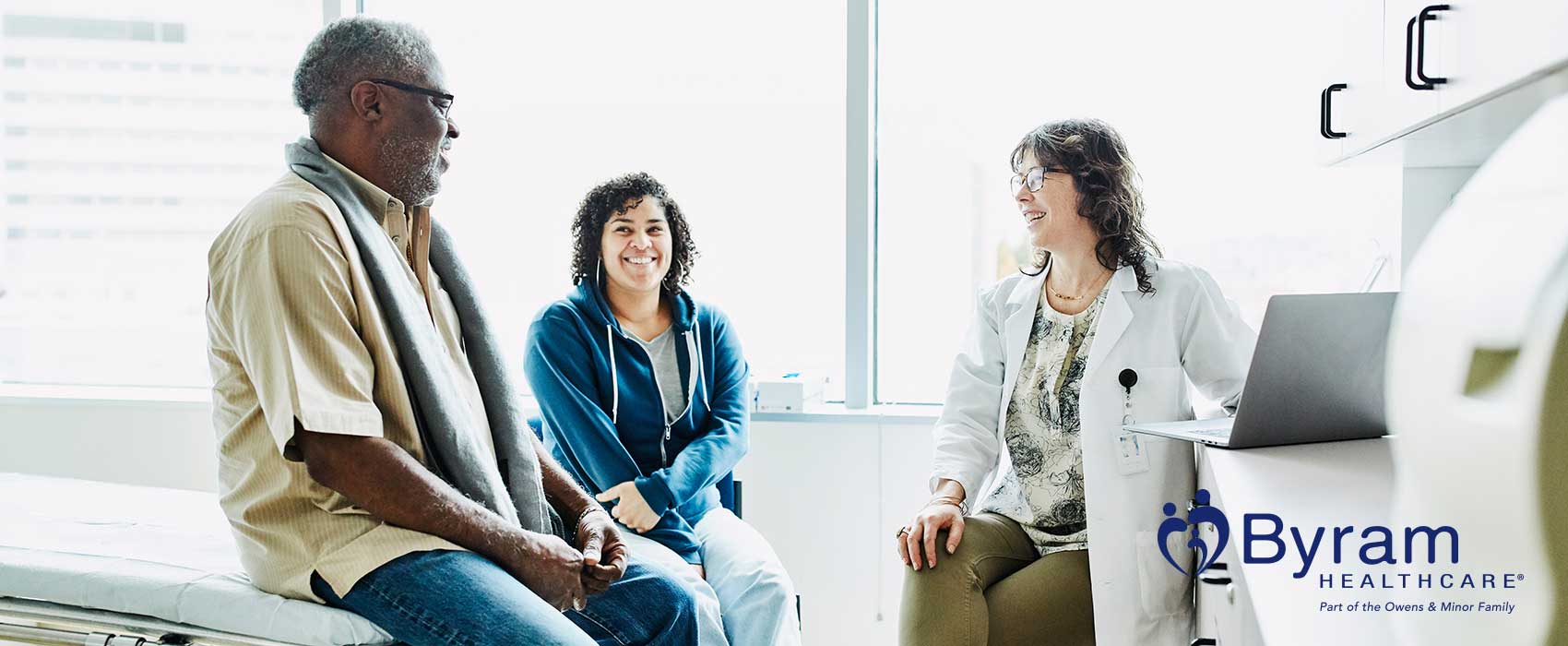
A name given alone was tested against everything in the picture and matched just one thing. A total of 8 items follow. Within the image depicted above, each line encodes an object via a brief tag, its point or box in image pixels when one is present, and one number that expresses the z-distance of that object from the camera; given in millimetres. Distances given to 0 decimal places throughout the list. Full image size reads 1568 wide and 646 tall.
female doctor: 1965
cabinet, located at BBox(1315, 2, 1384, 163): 1651
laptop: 1509
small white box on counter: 2910
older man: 1522
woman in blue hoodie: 2293
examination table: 1564
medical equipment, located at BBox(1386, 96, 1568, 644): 532
